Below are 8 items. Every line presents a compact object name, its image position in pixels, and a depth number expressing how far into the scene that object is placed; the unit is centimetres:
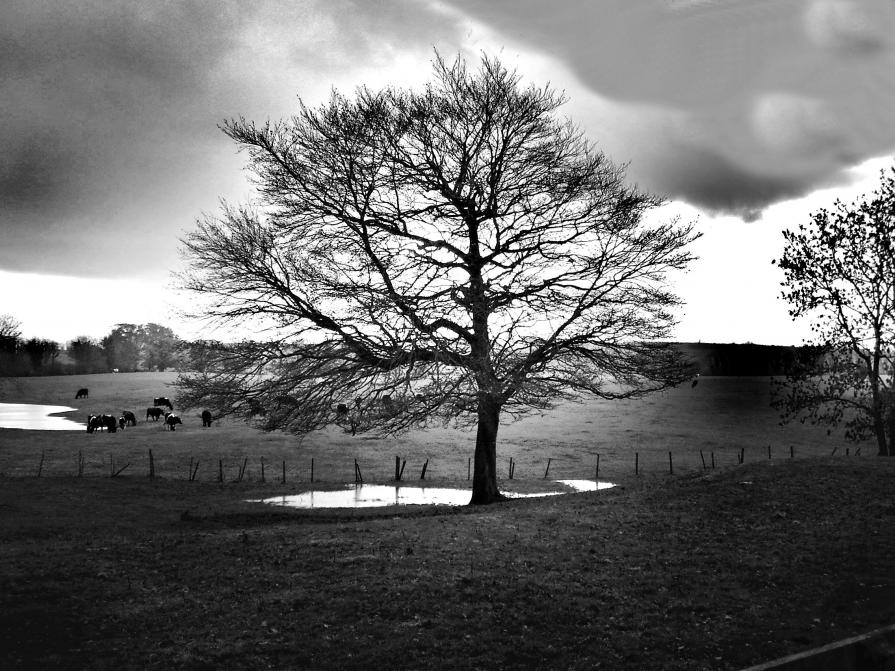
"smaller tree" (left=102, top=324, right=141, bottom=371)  14425
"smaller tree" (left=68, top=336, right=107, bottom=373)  13575
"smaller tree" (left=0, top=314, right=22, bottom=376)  10531
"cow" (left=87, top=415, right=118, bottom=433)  5495
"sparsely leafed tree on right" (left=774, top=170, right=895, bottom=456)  2689
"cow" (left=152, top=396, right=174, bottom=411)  7091
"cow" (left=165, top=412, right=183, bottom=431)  5719
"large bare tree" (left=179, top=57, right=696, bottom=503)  2022
